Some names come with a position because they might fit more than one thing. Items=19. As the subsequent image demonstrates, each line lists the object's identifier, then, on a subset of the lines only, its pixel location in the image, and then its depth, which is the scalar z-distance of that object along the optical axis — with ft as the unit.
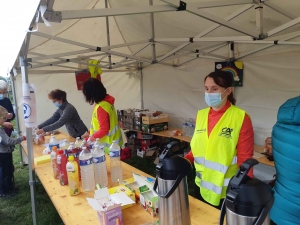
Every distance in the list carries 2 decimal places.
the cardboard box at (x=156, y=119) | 14.19
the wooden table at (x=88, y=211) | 4.01
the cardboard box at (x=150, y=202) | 4.05
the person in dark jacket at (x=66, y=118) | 10.34
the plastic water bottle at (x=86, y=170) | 4.97
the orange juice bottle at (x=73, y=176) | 4.84
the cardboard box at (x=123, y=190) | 4.53
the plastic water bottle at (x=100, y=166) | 5.23
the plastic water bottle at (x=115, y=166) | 5.60
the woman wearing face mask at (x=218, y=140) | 4.35
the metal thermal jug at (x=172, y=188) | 3.09
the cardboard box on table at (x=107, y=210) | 3.62
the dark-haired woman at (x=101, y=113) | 7.75
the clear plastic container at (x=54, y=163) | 5.97
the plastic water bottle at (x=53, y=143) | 8.13
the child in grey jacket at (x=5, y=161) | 9.23
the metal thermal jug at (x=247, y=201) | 2.10
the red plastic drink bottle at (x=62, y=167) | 5.41
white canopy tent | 6.31
